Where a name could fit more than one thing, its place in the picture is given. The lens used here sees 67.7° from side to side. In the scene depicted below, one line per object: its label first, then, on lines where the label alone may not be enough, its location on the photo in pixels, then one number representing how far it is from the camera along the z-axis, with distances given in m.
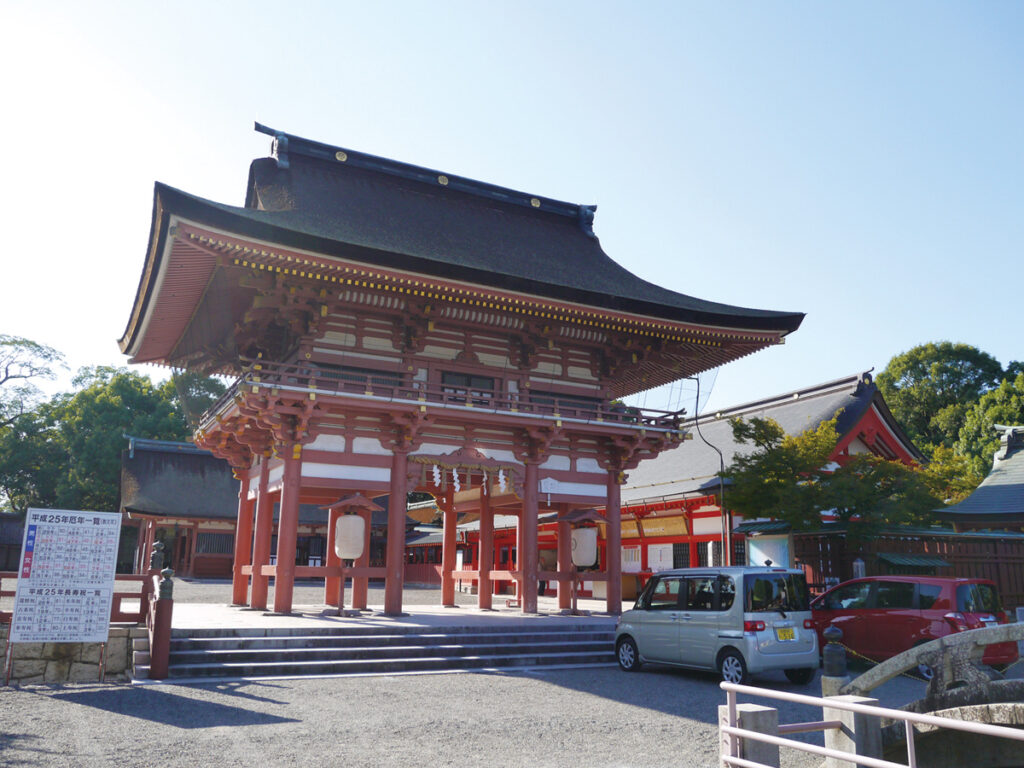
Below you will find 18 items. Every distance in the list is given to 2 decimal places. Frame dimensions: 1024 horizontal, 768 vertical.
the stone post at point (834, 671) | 7.09
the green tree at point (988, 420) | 45.03
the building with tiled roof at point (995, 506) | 22.91
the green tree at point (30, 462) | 52.00
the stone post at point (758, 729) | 5.94
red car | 12.54
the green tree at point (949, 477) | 19.91
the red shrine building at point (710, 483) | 26.19
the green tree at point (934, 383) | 57.72
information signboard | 11.40
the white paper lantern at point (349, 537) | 17.91
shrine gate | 17.02
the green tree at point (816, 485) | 18.28
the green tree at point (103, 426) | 51.41
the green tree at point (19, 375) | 53.31
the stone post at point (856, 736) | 6.26
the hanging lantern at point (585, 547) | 20.56
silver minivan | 11.62
